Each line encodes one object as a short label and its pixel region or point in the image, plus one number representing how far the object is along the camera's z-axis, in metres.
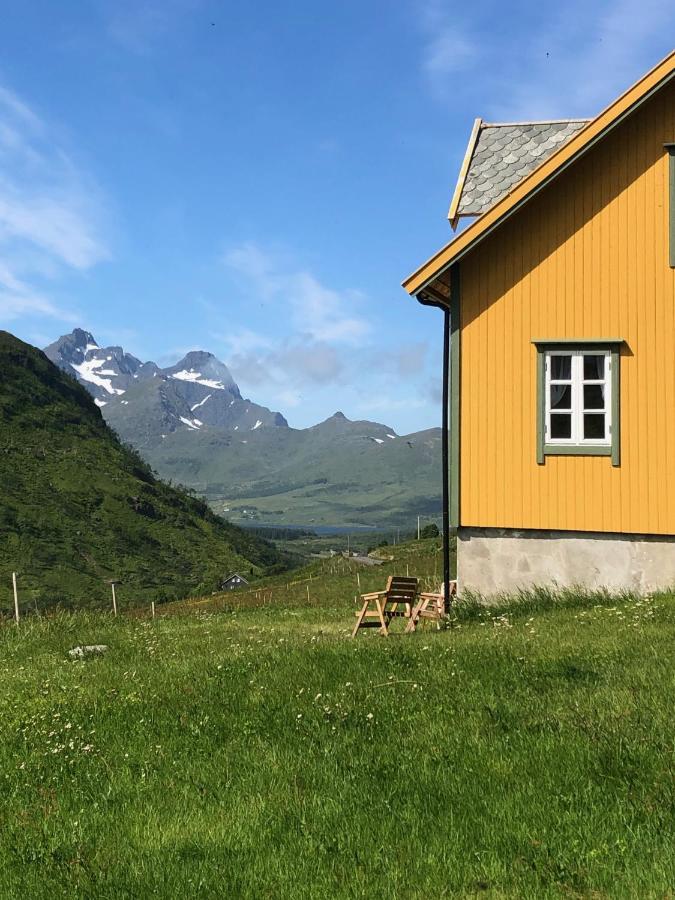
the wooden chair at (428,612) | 17.11
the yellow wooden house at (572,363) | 17.56
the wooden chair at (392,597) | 17.19
